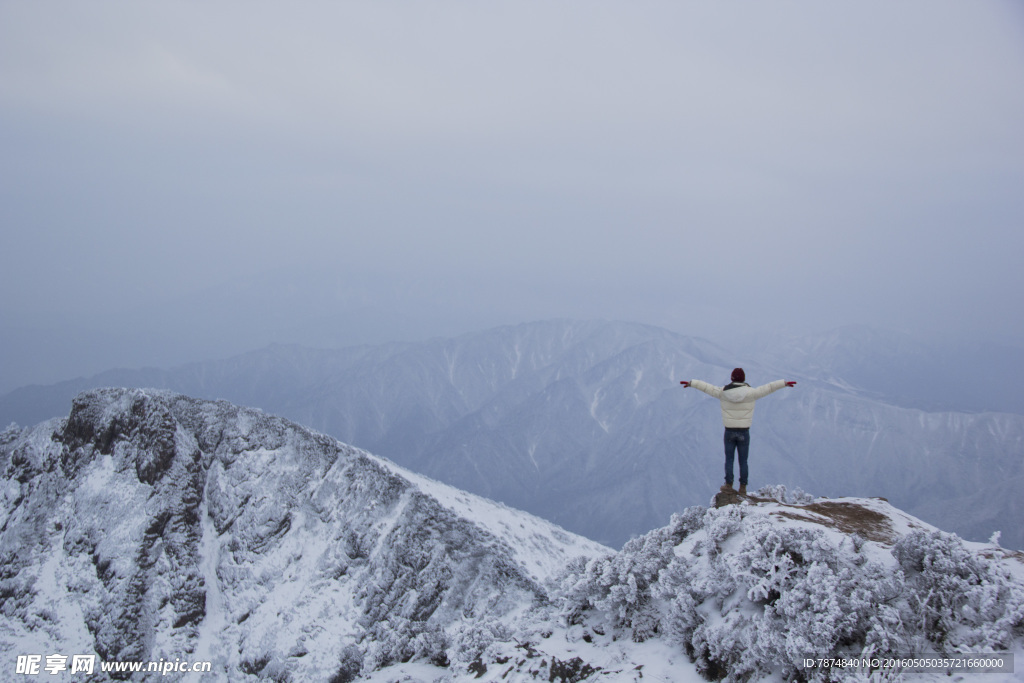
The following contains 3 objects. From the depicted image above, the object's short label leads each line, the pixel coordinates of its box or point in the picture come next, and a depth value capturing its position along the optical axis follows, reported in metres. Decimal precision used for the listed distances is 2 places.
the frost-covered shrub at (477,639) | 18.31
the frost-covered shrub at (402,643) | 22.20
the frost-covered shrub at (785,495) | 19.00
